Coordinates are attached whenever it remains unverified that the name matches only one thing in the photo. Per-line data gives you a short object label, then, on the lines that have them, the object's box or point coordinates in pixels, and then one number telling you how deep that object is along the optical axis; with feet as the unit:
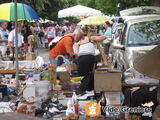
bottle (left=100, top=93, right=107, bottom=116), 19.99
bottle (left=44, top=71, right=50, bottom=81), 25.57
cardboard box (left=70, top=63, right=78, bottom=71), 32.63
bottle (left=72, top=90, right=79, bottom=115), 20.20
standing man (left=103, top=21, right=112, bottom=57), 53.30
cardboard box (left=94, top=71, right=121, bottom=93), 20.92
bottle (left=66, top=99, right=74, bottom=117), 19.84
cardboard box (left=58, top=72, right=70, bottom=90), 26.99
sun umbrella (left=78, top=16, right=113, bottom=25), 62.39
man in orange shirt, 30.99
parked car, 30.66
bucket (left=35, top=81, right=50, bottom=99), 23.67
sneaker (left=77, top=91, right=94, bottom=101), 23.13
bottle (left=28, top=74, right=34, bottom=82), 25.19
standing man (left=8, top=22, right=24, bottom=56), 38.62
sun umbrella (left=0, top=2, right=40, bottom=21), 30.01
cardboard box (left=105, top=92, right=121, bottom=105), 20.82
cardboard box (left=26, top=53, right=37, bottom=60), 34.94
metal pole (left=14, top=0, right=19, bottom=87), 26.04
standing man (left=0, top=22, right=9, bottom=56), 43.32
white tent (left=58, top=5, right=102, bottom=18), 64.75
